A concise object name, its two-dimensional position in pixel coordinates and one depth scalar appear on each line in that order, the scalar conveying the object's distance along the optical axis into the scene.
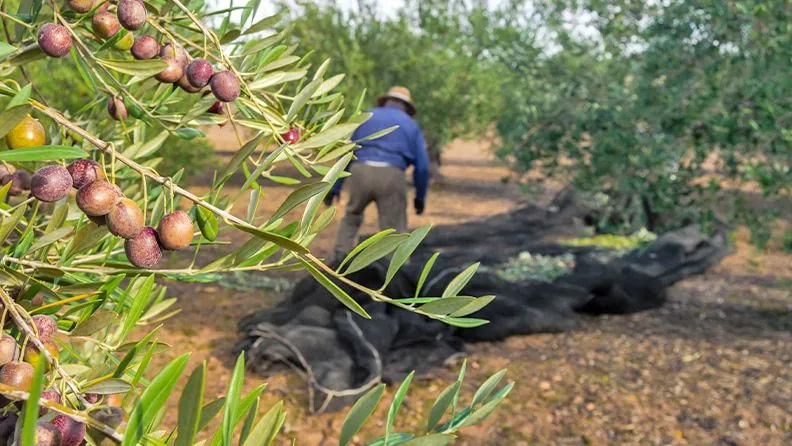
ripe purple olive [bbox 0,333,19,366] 0.70
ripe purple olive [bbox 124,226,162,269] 0.71
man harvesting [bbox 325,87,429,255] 6.79
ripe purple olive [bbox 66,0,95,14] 0.96
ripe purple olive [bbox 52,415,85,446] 0.59
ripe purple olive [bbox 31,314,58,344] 0.77
